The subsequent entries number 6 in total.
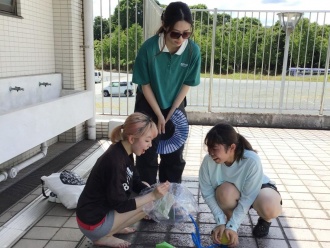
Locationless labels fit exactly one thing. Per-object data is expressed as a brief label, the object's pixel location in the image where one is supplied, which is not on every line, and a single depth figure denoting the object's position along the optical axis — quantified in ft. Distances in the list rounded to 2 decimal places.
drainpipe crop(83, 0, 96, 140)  15.93
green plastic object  7.18
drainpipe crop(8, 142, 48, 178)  9.18
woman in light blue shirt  7.24
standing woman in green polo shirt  8.05
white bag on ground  9.36
